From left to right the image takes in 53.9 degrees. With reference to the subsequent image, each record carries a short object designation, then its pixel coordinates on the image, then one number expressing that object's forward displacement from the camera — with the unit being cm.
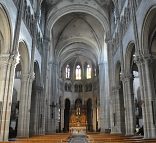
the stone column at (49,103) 2211
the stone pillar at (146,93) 901
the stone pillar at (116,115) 1520
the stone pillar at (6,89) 864
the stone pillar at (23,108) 1189
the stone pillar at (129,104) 1224
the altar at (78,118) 3111
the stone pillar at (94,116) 3219
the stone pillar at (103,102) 2260
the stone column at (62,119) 3211
